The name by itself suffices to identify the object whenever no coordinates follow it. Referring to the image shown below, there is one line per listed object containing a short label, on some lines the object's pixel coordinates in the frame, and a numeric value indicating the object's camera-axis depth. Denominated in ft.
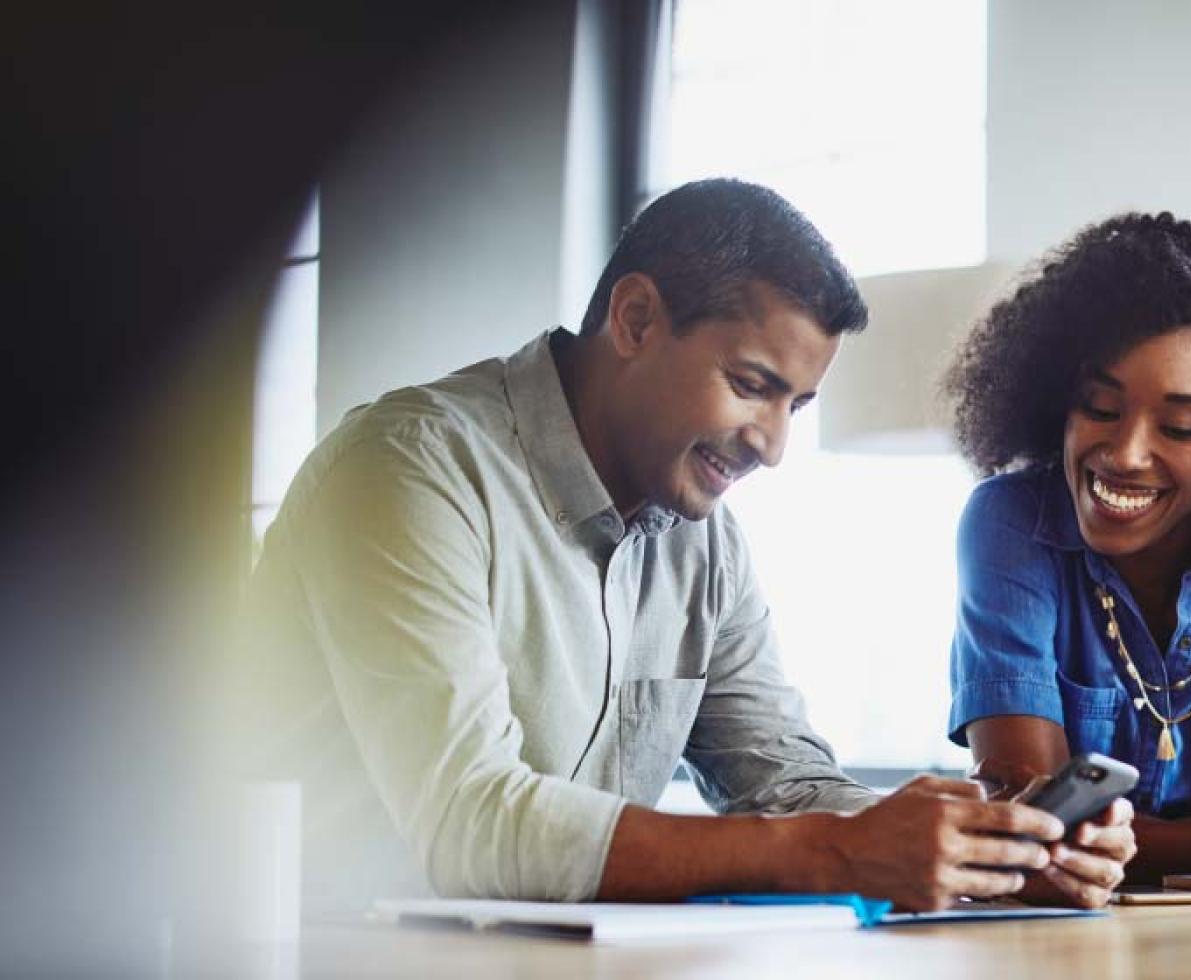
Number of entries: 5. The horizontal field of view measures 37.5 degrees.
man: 4.26
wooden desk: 3.31
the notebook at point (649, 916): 3.75
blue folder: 4.10
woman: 6.56
